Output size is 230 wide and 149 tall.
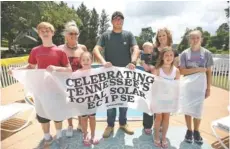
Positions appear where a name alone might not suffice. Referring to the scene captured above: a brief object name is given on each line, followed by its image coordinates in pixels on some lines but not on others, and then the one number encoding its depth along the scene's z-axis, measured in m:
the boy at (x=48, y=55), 2.07
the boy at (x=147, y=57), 2.34
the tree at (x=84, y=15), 29.18
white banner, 2.18
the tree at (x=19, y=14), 11.89
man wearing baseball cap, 2.40
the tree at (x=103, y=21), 36.43
